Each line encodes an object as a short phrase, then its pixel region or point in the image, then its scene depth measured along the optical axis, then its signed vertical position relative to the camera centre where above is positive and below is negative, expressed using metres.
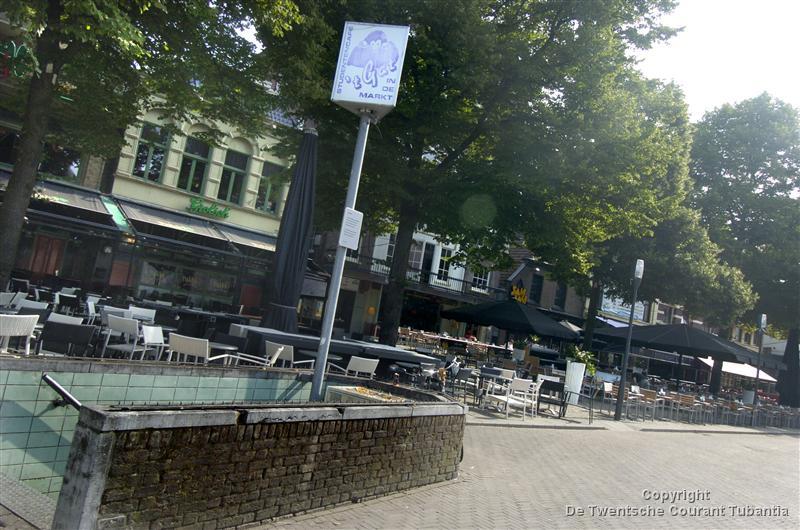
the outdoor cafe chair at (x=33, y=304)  9.32 -0.85
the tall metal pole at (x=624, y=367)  16.20 -0.30
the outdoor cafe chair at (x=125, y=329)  8.97 -0.94
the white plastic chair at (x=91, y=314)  11.55 -1.04
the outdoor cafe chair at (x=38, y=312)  8.69 -0.90
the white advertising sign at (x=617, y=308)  40.34 +3.21
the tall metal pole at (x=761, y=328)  22.23 +1.96
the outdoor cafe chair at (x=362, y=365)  10.05 -0.93
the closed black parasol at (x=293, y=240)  9.95 +0.92
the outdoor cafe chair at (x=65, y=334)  7.29 -0.95
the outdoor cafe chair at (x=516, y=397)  12.00 -1.19
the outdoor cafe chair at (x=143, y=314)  11.53 -0.85
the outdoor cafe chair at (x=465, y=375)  13.11 -1.03
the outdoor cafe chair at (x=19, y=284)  16.19 -1.02
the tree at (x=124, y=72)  9.05 +3.81
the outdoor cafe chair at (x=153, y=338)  8.90 -0.99
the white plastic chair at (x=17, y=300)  9.33 -0.84
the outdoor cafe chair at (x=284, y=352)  9.59 -0.92
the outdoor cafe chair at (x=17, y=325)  6.35 -0.84
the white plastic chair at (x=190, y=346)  8.40 -0.95
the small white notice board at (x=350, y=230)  6.58 +0.83
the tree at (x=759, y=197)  28.73 +8.84
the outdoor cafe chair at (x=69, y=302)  13.81 -1.09
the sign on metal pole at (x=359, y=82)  6.62 +2.55
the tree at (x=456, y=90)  13.09 +5.30
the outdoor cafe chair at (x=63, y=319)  8.20 -0.87
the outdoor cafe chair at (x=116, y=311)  10.96 -0.86
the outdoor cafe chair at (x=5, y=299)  9.37 -0.85
